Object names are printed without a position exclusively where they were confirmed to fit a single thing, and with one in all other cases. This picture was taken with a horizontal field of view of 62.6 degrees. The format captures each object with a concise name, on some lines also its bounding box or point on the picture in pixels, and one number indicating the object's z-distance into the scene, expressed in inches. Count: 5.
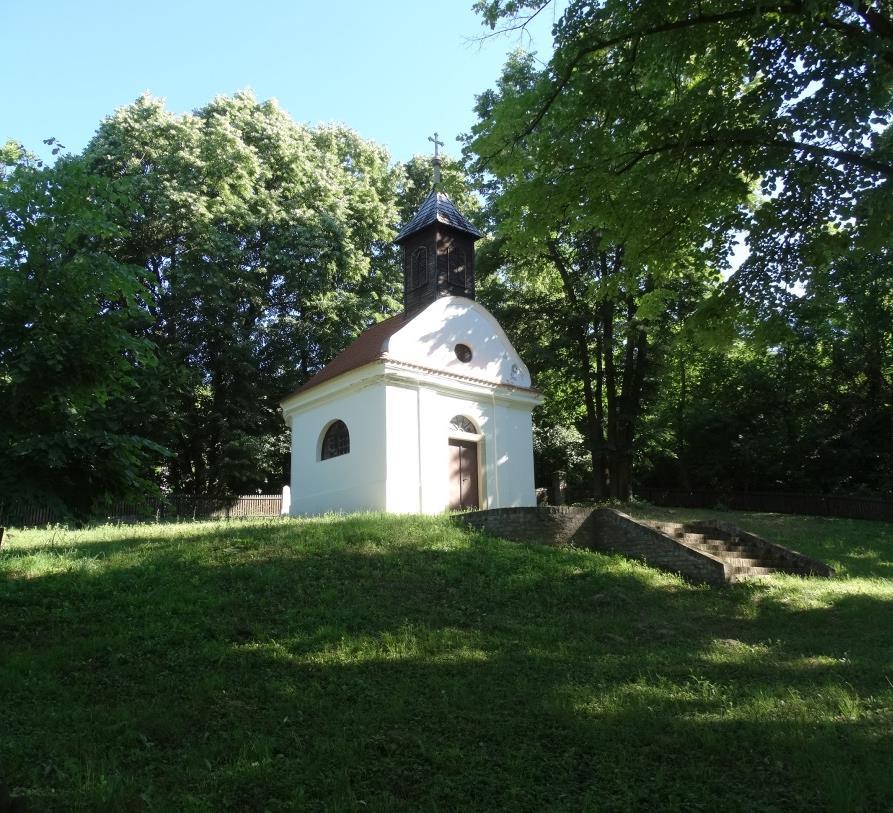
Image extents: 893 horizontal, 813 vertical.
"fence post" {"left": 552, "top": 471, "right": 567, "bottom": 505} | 1170.2
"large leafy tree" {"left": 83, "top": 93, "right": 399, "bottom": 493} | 1075.9
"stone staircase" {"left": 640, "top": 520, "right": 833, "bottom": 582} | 534.0
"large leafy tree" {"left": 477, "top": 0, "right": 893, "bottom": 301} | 303.4
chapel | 724.0
